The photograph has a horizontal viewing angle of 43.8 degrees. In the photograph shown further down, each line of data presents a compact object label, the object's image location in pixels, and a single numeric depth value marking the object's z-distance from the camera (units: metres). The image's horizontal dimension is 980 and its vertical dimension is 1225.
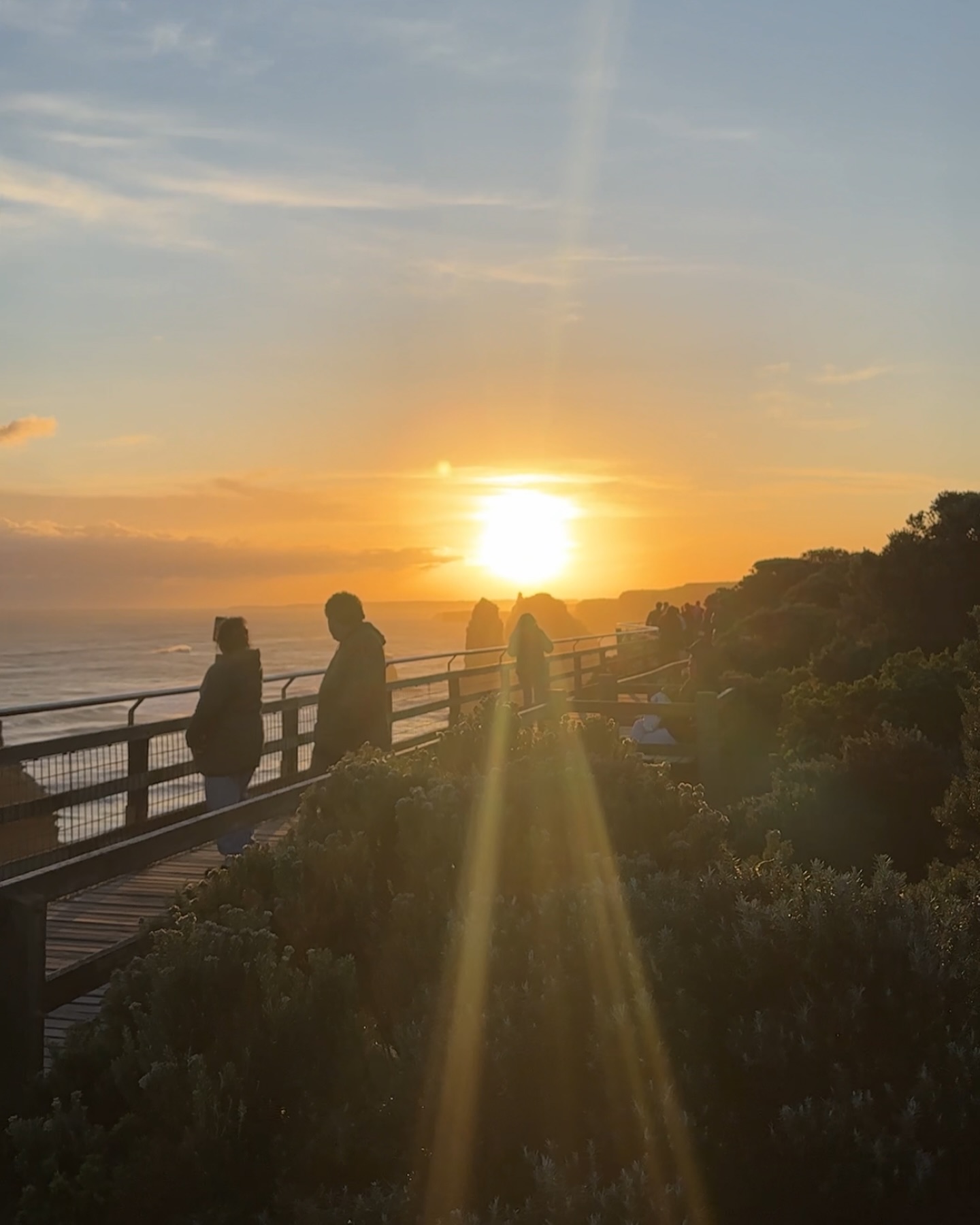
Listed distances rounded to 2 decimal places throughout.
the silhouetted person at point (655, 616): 32.22
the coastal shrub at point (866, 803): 8.84
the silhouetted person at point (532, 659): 16.80
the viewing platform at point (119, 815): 3.71
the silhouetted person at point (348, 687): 8.79
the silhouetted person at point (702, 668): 18.88
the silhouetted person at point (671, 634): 29.48
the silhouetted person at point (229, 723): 8.52
